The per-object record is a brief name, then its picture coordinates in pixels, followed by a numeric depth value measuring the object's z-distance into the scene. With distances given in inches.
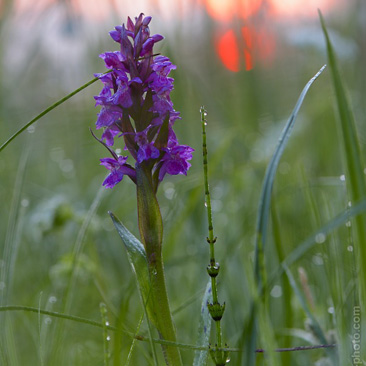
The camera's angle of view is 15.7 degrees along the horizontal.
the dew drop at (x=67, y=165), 51.9
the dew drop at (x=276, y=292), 29.6
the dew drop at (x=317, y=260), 28.5
